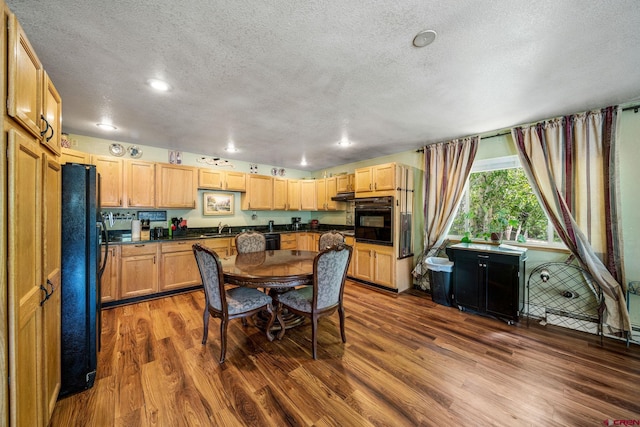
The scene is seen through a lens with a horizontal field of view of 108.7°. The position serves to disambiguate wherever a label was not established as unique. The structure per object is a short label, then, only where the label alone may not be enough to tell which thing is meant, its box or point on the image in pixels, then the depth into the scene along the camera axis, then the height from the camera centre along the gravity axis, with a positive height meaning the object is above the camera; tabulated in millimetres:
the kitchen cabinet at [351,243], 4520 -620
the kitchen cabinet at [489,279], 2819 -865
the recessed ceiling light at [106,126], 3031 +1156
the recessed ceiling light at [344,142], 3655 +1177
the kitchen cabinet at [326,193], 5371 +462
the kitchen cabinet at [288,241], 5117 -645
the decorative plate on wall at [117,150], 3748 +1024
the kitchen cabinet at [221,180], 4371 +644
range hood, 4846 +350
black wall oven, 3908 -135
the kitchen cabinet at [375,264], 3898 -914
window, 3104 +84
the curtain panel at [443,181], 3510 +522
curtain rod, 2373 +1116
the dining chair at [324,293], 2113 -795
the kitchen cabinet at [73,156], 2799 +704
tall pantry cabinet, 880 -110
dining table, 2109 -581
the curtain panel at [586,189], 2443 +284
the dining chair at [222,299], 2068 -869
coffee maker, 5924 -252
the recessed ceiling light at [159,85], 2020 +1150
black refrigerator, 1659 -482
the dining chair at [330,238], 3662 -411
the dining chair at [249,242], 3500 -470
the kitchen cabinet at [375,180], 3891 +585
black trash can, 3361 -1008
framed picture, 4652 +188
